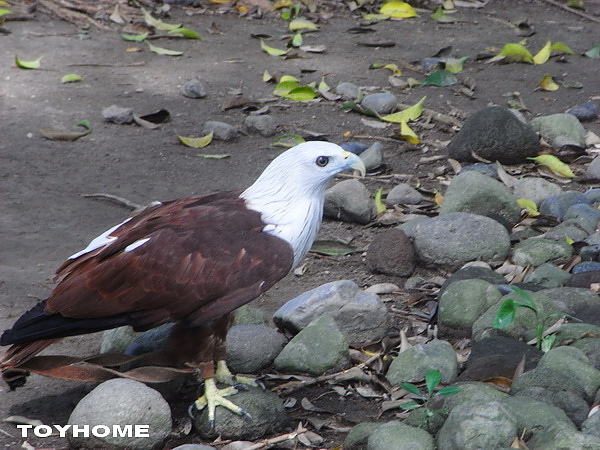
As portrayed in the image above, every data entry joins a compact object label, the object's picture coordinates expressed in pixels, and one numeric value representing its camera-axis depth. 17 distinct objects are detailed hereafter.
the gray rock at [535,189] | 11.74
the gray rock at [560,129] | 13.37
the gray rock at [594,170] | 12.36
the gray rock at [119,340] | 8.86
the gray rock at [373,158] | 12.80
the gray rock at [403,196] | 11.95
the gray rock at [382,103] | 14.68
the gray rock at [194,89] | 15.17
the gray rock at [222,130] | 13.77
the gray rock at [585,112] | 14.46
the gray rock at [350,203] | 11.48
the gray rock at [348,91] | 15.25
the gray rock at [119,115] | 14.19
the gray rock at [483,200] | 10.90
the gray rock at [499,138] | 12.68
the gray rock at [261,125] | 13.96
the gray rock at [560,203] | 11.28
